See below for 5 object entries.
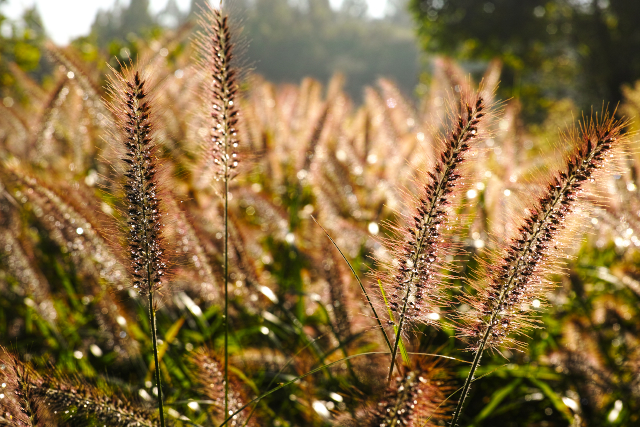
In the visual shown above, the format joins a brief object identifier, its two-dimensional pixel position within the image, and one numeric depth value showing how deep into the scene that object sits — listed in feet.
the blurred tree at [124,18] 174.81
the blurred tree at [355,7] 261.42
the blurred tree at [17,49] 22.47
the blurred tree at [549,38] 43.34
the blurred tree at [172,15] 168.72
